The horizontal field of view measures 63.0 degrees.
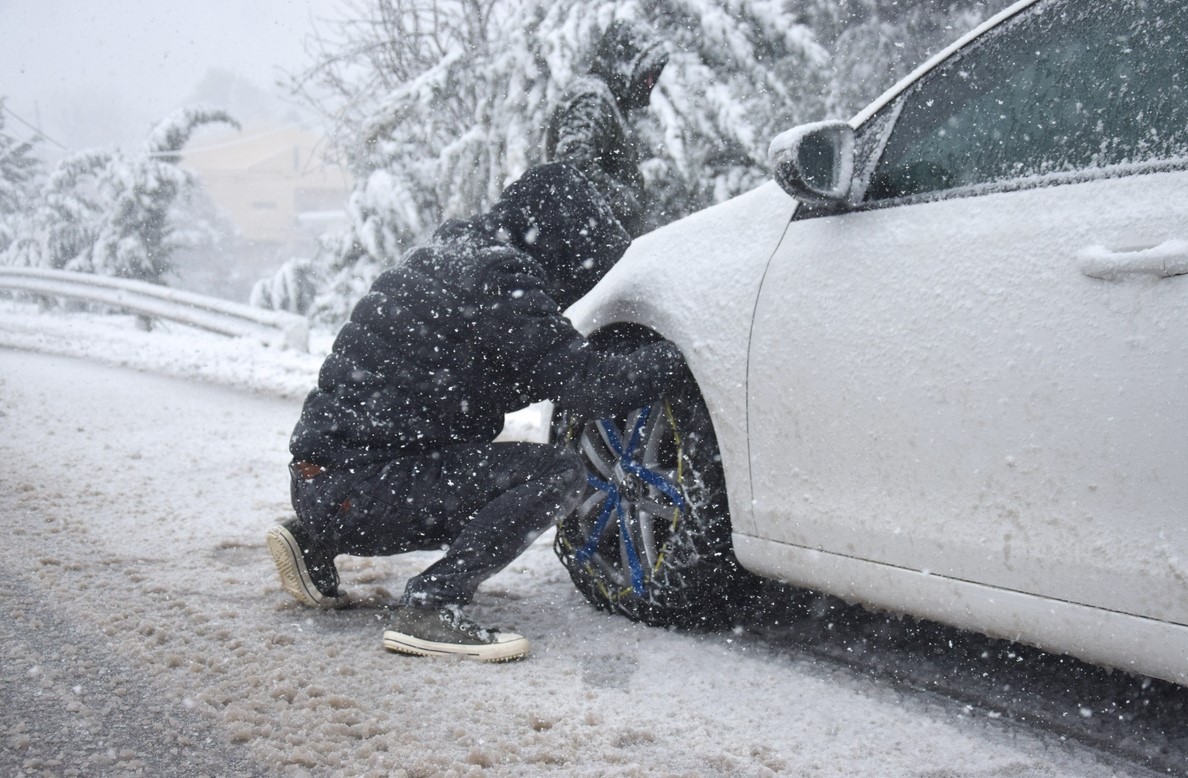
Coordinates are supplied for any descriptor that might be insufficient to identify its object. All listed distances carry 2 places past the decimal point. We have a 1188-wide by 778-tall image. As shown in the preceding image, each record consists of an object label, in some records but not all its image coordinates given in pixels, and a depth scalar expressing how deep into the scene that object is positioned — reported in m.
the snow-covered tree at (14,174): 26.81
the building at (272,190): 52.94
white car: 1.70
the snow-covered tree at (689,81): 7.75
